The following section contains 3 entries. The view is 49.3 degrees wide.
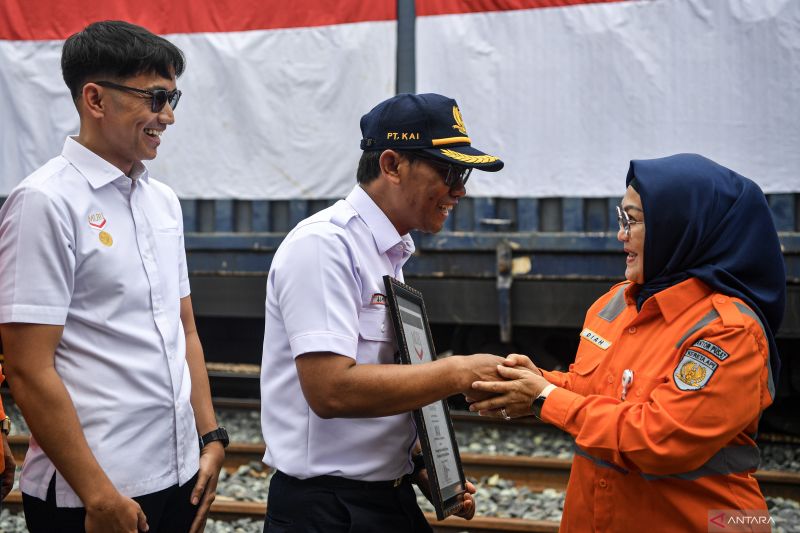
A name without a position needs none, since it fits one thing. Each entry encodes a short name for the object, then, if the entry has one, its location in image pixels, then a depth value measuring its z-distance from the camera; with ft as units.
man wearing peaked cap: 7.00
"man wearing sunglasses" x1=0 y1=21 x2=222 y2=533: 6.74
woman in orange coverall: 7.00
